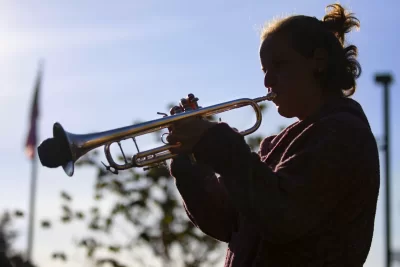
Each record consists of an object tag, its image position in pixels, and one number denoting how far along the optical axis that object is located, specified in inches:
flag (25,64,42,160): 757.9
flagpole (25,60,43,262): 741.3
